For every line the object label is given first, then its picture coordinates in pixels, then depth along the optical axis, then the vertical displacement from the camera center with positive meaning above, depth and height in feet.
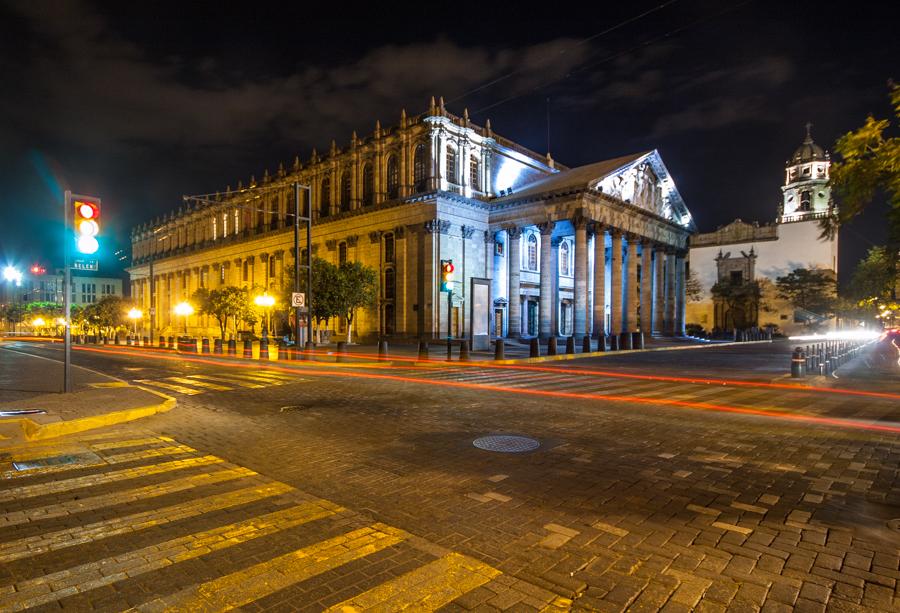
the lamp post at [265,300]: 122.11 +3.91
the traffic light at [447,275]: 76.62 +6.02
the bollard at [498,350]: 76.04 -5.30
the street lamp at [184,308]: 166.30 +2.82
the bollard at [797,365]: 50.03 -5.08
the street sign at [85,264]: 37.86 +4.08
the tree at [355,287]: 125.59 +7.28
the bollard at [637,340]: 114.42 -5.80
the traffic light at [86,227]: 34.09 +6.05
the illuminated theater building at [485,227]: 136.98 +26.28
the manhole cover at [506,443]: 23.41 -6.14
